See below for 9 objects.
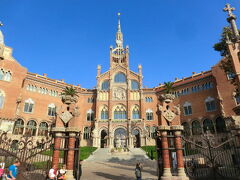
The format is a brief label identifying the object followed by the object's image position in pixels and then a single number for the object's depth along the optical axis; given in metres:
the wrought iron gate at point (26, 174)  8.49
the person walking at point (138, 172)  9.04
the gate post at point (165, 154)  8.64
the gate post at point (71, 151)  8.47
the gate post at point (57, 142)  8.59
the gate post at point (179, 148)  8.62
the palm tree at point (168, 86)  39.65
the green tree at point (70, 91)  37.64
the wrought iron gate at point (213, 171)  8.78
